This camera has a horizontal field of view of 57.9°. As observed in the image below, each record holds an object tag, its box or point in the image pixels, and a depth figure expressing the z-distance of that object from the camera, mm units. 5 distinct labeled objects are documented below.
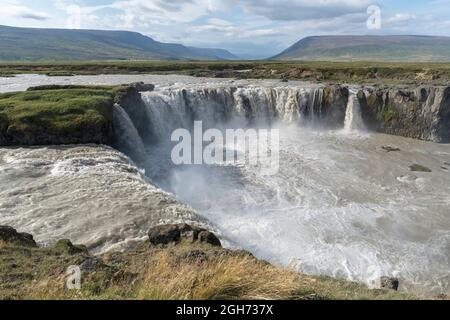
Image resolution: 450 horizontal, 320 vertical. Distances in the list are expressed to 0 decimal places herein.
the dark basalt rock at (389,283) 14211
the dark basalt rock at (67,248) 12359
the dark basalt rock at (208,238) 14641
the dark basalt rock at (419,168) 35750
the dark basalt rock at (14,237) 12945
